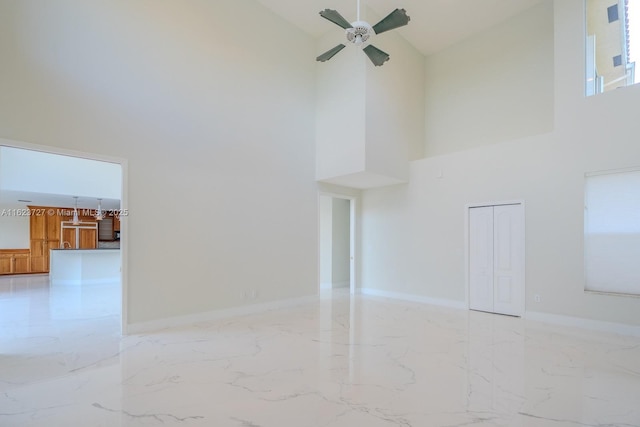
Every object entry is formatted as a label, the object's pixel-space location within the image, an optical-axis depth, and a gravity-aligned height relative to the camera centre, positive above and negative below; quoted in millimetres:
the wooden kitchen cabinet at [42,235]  10445 -383
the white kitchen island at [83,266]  7965 -1116
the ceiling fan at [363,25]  3098 +2049
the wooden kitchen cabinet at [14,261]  9898 -1214
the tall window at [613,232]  4199 -152
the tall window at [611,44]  4234 +2509
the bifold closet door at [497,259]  5012 -634
